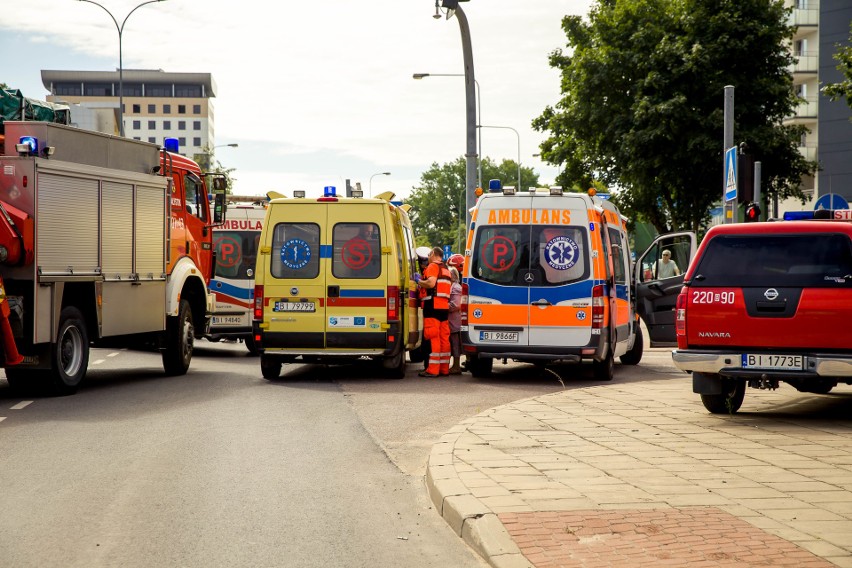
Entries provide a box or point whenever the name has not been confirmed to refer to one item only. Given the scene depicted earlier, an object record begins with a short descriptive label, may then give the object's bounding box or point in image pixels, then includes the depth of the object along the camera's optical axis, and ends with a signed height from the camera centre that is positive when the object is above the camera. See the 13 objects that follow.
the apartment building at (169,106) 162.00 +22.14
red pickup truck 10.45 -0.41
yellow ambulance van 15.92 -0.31
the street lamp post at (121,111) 35.98 +4.85
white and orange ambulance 15.73 -0.25
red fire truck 12.90 +0.15
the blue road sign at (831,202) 16.47 +0.90
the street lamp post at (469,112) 21.09 +2.84
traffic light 13.89 +0.61
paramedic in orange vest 16.89 -0.81
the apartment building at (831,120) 50.66 +6.47
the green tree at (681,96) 37.03 +5.57
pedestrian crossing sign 15.42 +1.22
